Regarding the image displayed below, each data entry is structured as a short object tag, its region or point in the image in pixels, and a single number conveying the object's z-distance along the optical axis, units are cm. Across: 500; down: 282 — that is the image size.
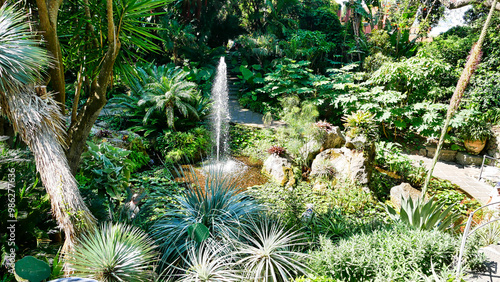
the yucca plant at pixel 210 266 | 249
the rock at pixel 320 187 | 530
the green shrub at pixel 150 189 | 320
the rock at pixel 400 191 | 500
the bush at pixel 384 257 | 248
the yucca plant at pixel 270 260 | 263
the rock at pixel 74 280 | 137
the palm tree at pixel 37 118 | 189
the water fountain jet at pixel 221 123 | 656
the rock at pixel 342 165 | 530
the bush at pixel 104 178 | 299
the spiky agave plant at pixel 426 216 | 335
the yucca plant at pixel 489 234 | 338
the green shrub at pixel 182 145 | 646
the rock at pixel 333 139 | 634
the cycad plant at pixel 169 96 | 689
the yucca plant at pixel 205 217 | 293
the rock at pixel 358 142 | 557
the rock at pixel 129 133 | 626
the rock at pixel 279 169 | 565
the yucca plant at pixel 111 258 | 212
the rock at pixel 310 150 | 621
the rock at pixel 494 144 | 717
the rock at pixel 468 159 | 723
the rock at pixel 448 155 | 754
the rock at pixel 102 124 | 725
